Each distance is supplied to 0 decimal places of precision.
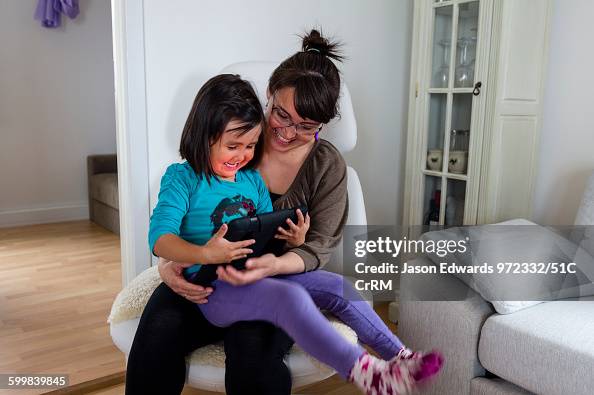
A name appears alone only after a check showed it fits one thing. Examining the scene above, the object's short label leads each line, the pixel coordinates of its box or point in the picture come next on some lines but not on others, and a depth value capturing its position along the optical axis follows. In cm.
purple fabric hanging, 355
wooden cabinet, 198
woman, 107
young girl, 100
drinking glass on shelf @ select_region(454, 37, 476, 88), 208
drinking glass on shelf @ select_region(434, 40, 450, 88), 216
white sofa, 129
